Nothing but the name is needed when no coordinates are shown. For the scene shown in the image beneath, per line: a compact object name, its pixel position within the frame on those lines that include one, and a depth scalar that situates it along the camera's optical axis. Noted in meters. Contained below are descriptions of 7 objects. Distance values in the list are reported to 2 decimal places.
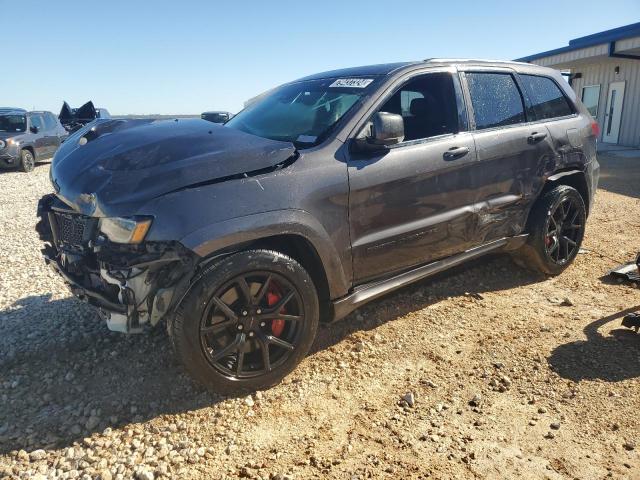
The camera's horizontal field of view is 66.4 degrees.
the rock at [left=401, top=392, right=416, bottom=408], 2.81
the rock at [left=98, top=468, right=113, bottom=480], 2.28
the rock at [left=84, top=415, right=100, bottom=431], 2.64
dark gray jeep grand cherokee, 2.55
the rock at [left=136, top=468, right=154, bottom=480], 2.28
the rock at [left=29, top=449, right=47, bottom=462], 2.42
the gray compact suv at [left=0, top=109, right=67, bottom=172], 13.12
